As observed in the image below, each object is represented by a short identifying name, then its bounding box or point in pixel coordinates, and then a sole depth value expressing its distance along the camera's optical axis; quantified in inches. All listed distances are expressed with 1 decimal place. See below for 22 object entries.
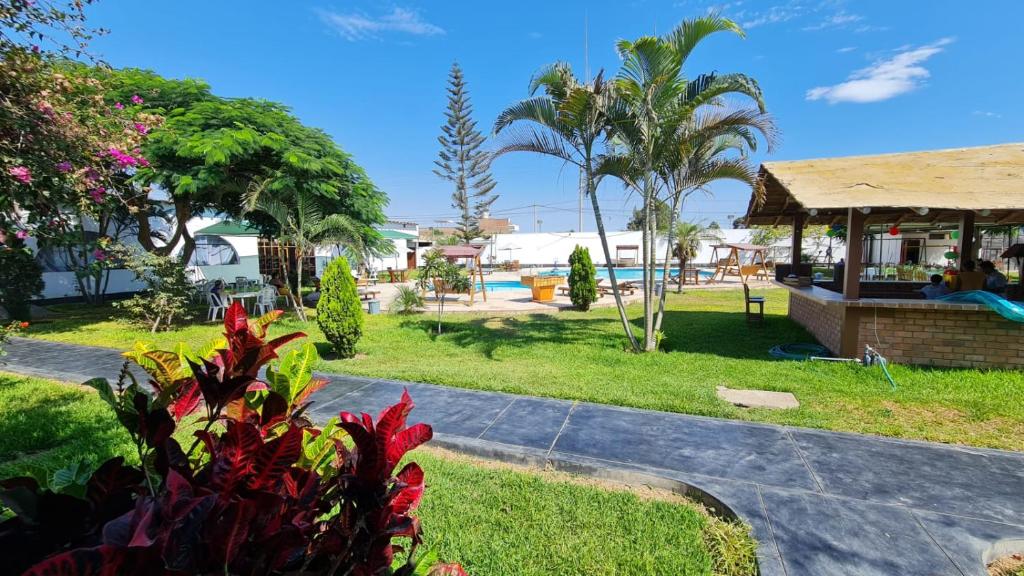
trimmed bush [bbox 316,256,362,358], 277.4
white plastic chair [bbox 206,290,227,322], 432.6
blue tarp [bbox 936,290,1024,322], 228.5
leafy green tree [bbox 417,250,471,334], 394.0
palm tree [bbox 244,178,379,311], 371.9
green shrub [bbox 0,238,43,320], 401.4
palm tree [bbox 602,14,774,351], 248.5
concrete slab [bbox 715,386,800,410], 191.2
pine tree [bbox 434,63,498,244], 1393.9
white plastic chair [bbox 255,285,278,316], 450.3
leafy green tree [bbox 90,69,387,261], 344.2
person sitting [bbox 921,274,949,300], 286.0
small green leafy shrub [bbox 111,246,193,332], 368.2
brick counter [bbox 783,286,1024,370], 239.3
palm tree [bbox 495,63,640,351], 259.3
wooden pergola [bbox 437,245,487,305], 570.1
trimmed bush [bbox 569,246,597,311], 493.0
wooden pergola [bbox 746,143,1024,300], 238.2
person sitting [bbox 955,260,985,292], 287.7
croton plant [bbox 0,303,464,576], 32.0
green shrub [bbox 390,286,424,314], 478.3
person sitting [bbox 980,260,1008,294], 306.3
